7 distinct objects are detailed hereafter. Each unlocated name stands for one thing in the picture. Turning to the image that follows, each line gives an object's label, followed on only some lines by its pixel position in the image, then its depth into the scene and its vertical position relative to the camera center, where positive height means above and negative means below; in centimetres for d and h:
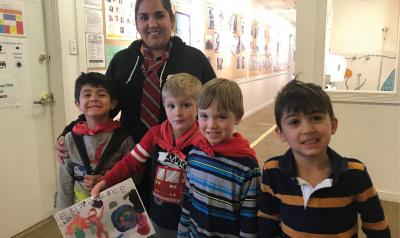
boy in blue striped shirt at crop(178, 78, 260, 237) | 119 -40
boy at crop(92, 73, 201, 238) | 137 -38
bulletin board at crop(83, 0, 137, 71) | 326 +36
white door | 265 -61
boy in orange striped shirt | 106 -39
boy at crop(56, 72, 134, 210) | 155 -36
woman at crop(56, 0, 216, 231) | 155 +0
